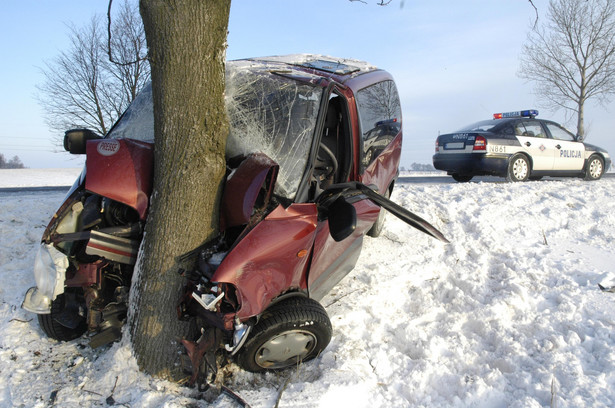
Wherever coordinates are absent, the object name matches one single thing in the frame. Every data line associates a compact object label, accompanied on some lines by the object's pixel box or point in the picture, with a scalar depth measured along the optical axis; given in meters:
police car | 9.07
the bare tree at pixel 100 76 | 13.76
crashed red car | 2.61
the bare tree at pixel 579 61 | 17.31
